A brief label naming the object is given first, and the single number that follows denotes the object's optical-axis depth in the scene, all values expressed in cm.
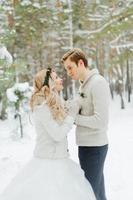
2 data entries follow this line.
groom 500
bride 489
